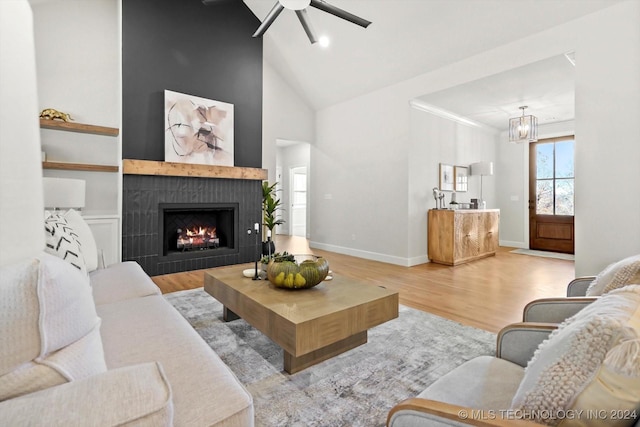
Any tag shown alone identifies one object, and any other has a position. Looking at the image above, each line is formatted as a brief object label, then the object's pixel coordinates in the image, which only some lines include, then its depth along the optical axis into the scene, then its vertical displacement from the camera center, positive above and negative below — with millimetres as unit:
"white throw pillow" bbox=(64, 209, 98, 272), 2094 -221
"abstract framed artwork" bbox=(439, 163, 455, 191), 5512 +530
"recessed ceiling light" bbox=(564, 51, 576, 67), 3317 +1652
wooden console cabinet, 4914 -451
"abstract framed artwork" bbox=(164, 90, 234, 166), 4141 +1051
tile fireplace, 3951 -198
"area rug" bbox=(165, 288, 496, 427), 1443 -918
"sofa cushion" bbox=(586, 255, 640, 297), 1313 -296
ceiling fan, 2848 +1861
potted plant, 5520 -1
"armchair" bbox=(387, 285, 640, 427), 576 -346
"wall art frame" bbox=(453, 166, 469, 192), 5840 +564
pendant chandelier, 4750 +1200
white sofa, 583 -498
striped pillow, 1589 -190
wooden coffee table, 1545 -562
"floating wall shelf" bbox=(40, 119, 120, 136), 3561 +926
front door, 6082 +265
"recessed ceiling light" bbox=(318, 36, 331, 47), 4639 +2460
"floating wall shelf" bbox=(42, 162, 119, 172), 3584 +469
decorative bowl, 1964 -414
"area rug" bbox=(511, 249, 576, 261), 5547 -852
